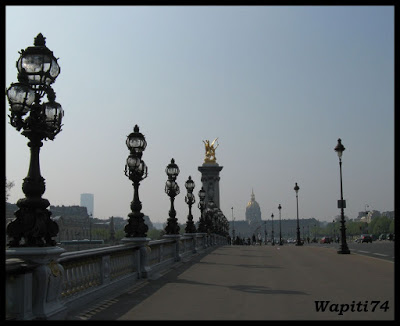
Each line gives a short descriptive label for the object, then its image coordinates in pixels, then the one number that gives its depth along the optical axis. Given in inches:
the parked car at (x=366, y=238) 2645.2
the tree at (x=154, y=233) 6356.3
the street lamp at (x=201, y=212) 1587.1
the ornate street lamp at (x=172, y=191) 967.6
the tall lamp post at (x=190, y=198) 1247.5
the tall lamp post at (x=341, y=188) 1358.3
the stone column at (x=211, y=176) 4722.0
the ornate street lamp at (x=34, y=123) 347.6
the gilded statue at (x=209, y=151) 4928.6
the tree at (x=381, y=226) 7214.6
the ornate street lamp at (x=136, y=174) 659.4
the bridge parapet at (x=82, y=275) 317.1
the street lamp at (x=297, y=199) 2504.2
